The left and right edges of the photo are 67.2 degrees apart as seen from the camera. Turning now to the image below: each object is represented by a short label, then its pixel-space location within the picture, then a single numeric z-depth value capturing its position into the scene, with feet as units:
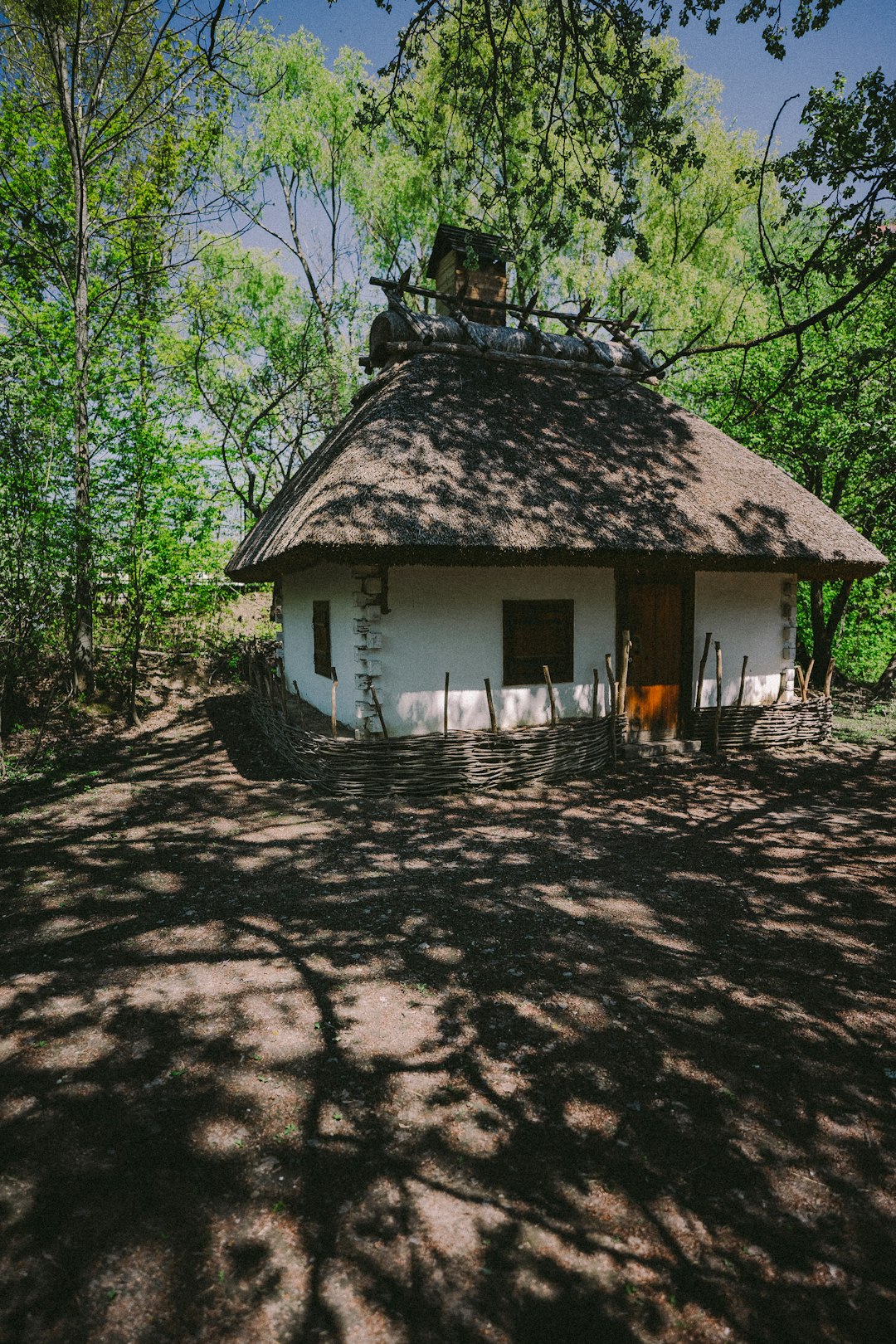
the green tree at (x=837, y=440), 32.63
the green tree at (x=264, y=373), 57.52
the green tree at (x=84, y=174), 32.83
